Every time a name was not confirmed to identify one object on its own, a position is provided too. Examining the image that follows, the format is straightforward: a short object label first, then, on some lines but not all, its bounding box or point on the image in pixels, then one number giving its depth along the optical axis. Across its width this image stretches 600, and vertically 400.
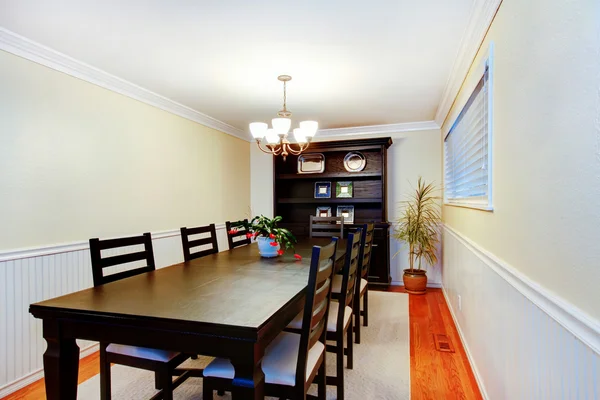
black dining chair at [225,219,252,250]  2.69
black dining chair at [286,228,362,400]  1.95
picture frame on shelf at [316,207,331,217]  5.24
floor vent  2.75
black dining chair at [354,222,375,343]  2.65
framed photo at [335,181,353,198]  5.16
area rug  2.13
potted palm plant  4.41
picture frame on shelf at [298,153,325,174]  5.29
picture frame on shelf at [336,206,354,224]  5.08
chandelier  2.86
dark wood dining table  1.22
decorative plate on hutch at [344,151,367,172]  5.04
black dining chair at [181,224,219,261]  2.55
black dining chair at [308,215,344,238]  3.91
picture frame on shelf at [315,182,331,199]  5.27
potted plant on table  2.53
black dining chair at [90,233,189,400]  1.66
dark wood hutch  4.66
